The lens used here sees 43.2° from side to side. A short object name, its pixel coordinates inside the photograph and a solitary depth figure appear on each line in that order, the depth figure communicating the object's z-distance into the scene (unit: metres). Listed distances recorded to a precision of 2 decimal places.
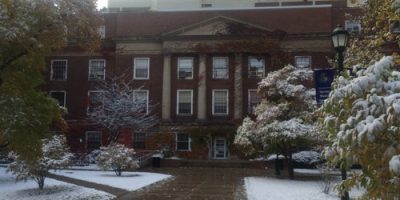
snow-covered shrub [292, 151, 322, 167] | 35.19
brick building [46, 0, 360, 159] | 43.97
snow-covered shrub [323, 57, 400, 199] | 4.99
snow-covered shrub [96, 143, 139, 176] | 27.23
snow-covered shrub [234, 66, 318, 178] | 25.92
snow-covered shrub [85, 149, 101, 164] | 36.93
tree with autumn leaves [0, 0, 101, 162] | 13.82
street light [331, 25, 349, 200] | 12.83
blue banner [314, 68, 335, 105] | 12.63
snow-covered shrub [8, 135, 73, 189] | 20.77
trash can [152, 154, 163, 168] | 38.23
